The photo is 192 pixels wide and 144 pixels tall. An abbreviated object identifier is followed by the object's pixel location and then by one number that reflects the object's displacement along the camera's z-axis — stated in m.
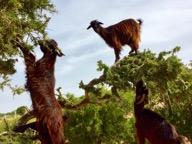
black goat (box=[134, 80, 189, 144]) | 6.34
